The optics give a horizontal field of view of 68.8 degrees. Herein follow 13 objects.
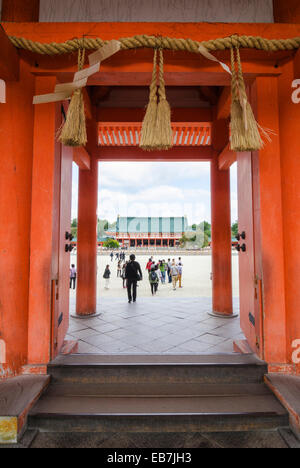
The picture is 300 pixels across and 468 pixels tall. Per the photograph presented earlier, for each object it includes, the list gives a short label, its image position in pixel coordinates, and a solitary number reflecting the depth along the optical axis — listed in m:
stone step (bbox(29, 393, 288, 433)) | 1.84
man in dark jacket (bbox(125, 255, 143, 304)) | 5.88
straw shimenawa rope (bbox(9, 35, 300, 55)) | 2.07
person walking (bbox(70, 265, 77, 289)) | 8.75
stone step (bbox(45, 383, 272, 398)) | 2.12
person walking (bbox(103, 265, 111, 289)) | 9.18
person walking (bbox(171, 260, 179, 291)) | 9.22
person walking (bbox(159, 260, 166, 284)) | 10.82
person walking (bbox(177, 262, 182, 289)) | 9.35
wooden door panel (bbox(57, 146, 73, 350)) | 2.62
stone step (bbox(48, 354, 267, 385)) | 2.26
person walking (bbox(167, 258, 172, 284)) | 10.57
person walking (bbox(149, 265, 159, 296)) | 7.79
